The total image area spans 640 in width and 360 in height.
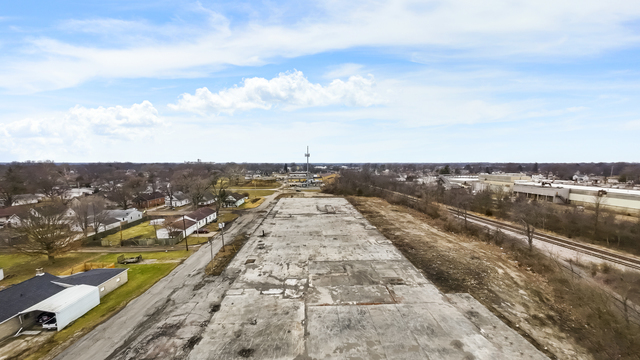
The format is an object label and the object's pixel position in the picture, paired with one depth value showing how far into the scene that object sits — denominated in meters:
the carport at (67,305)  16.56
